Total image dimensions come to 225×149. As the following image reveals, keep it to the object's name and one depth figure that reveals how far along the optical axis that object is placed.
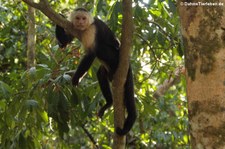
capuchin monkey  5.72
